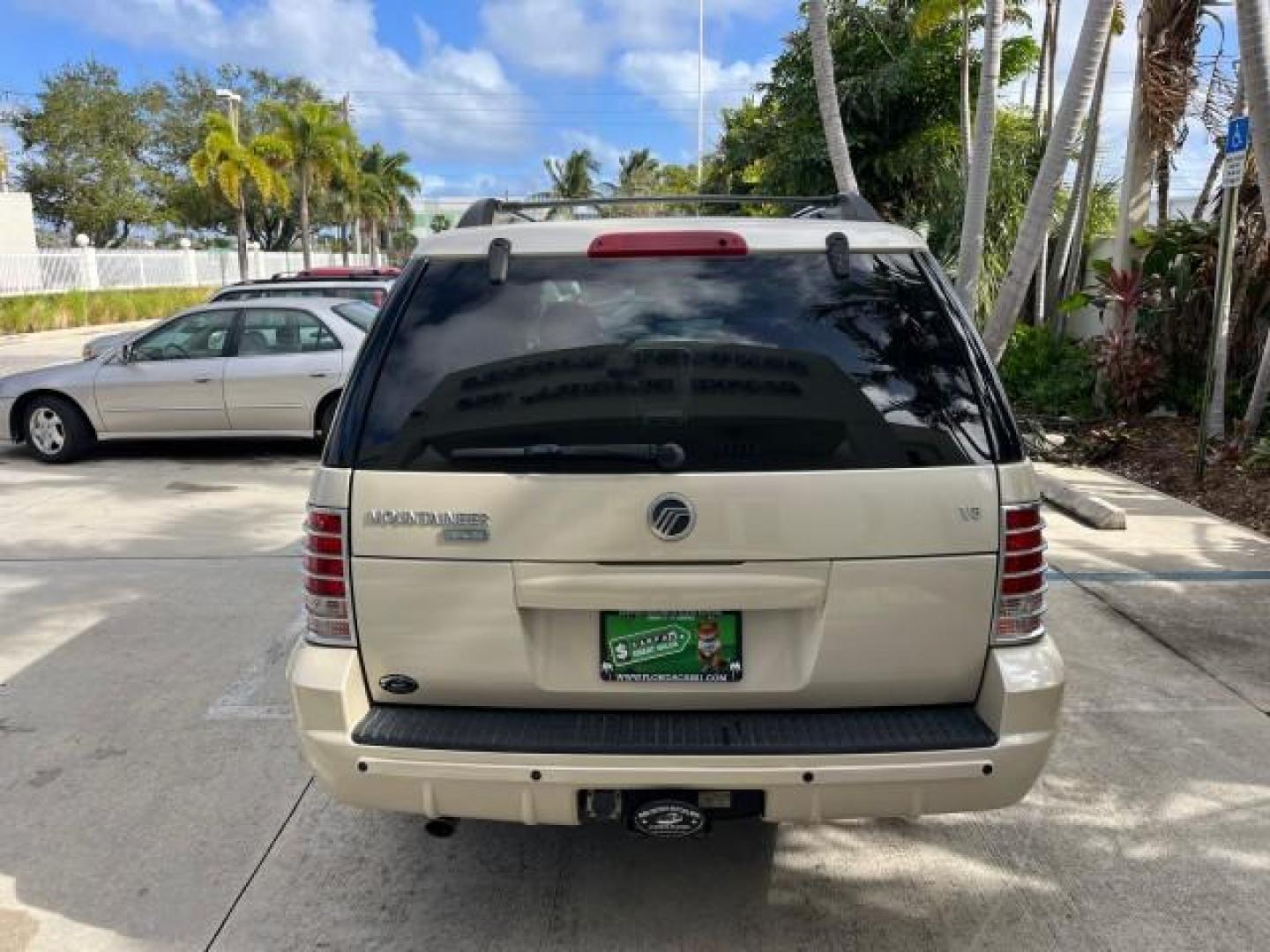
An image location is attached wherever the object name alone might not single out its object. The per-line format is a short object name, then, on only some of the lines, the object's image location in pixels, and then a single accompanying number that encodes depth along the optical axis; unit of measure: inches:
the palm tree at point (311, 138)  1444.4
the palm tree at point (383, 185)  2372.0
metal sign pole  296.0
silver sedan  383.2
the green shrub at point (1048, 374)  441.7
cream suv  99.7
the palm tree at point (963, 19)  487.2
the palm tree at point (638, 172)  2546.8
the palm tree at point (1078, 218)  482.9
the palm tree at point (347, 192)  1723.7
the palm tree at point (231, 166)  1268.5
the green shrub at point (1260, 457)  316.5
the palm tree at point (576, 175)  2564.0
